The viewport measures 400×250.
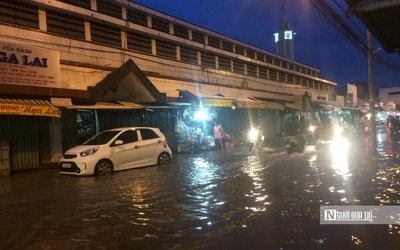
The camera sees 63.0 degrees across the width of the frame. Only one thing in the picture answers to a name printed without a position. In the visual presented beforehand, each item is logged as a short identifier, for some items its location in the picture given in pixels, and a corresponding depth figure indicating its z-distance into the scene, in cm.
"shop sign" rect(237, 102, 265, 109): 2037
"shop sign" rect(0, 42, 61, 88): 1175
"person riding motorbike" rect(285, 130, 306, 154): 1764
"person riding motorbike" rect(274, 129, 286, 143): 1920
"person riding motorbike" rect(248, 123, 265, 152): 1888
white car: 1075
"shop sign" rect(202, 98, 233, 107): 1793
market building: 1244
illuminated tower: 6200
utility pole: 1522
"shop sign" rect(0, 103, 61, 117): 1060
